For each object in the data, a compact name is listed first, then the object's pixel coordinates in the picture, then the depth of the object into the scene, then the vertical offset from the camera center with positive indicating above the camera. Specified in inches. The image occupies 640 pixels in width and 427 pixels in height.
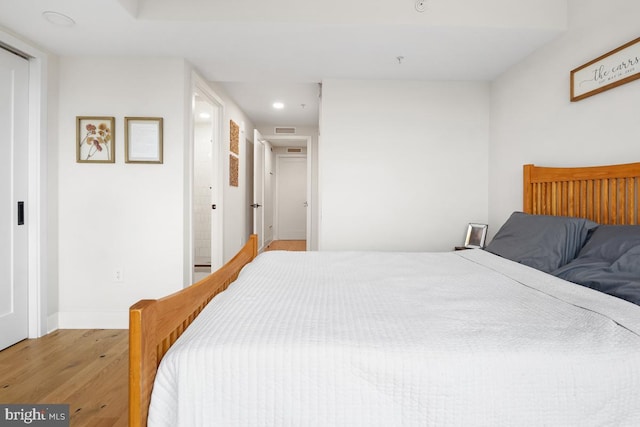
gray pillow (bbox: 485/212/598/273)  70.5 -7.4
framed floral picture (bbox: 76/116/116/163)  111.3 +21.5
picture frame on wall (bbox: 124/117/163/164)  111.6 +21.8
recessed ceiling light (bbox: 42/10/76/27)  85.1 +47.7
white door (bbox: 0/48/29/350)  93.0 +2.4
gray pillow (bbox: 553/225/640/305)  52.6 -9.7
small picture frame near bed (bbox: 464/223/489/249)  126.6 -10.6
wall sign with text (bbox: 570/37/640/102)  72.5 +31.3
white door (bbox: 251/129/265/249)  199.5 +12.5
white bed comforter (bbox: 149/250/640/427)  33.2 -16.6
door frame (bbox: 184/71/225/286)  151.9 +11.4
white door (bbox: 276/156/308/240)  322.3 +9.1
